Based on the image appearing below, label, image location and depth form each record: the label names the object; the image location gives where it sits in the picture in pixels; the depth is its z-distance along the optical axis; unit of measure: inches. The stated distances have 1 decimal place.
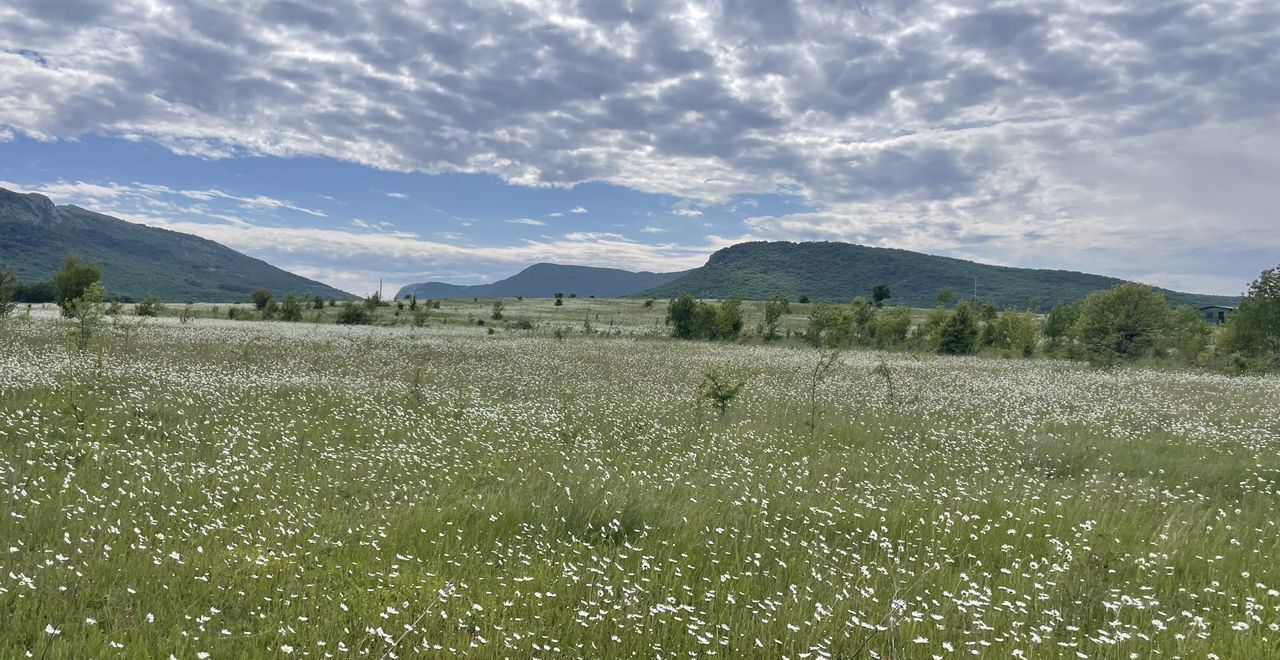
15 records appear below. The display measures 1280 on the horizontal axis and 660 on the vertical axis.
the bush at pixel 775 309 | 2167.6
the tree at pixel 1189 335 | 1562.9
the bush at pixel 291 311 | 2285.9
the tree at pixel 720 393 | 516.4
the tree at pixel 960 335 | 1736.0
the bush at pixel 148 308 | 1940.2
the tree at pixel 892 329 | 1932.8
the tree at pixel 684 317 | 1948.8
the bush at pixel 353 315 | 2236.7
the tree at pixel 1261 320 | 1414.9
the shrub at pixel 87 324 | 742.5
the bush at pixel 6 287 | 970.1
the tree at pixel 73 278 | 1742.1
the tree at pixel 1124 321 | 1389.0
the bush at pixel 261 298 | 2566.4
